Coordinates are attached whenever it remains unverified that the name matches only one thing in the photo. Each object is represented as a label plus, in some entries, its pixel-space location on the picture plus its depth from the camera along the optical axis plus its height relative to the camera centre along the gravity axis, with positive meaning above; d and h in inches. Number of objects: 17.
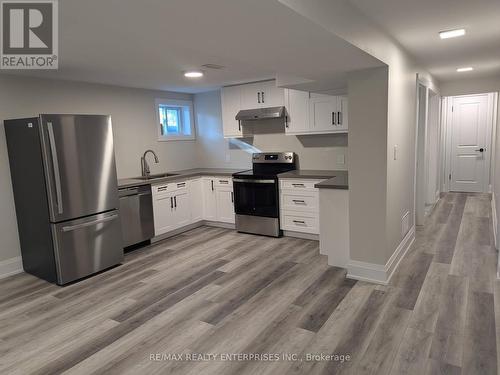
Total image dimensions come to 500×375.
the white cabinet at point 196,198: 211.2 -31.0
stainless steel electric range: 187.2 -28.9
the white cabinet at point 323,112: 178.5 +16.2
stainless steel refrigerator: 132.5 -15.5
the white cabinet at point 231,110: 210.5 +23.5
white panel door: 269.5 -5.7
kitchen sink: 200.4 -15.3
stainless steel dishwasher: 168.9 -32.0
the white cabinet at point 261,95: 195.8 +29.7
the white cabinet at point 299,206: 176.7 -32.6
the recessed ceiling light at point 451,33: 120.4 +37.3
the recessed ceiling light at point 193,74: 156.2 +35.4
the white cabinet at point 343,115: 174.6 +14.1
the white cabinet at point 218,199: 207.3 -31.8
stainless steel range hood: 191.2 +18.8
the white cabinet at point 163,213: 186.7 -35.0
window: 221.1 +20.8
